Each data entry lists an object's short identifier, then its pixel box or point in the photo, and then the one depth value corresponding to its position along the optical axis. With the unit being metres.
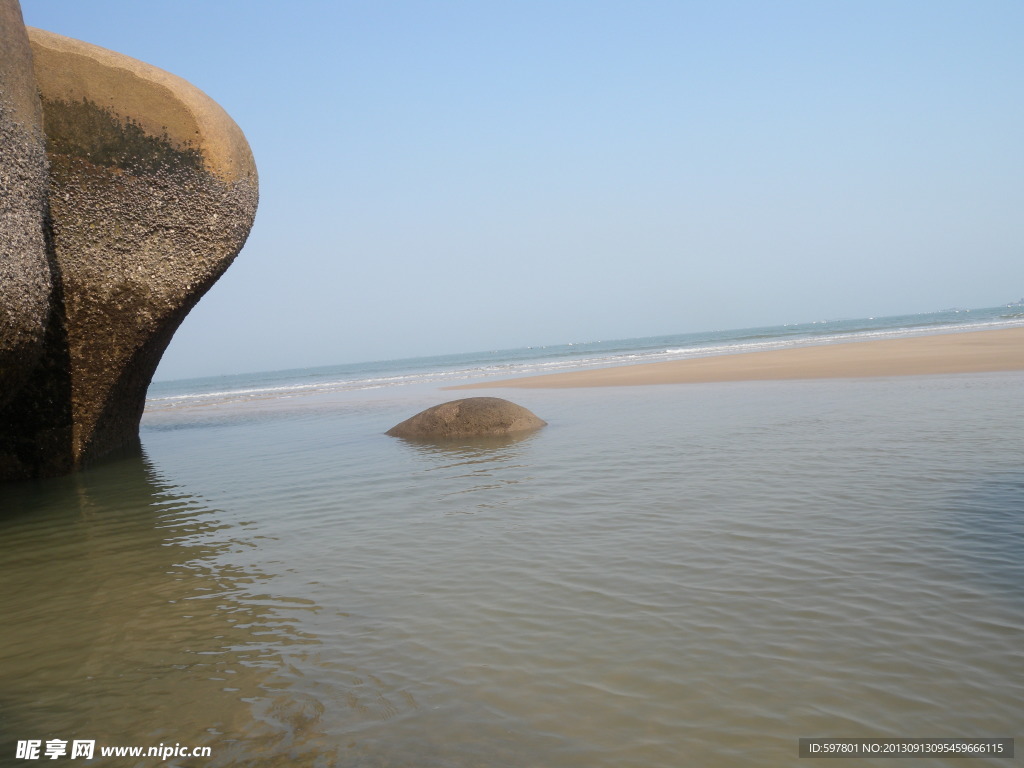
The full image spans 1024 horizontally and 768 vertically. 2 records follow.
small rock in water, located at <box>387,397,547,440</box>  11.98
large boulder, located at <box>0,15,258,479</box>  9.28
